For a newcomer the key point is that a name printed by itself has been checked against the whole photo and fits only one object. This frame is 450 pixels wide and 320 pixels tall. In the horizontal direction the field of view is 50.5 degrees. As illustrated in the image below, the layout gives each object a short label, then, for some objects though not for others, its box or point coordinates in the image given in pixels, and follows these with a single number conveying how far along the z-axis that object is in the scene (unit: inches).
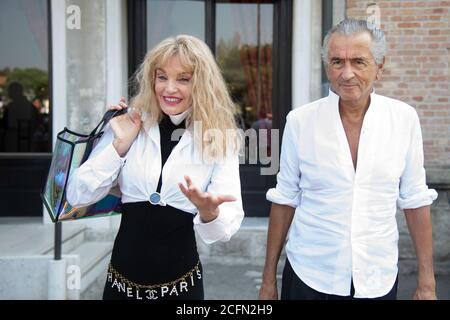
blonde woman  77.8
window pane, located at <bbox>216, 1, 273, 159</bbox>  253.4
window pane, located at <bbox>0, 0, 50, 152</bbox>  250.1
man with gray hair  77.9
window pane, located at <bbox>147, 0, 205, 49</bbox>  246.5
